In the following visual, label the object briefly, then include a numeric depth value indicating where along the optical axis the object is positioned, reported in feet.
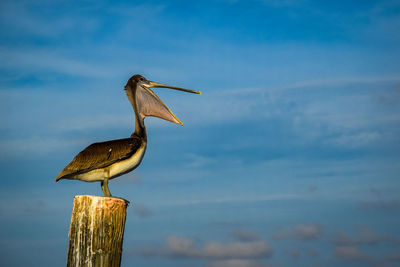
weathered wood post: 46.98
